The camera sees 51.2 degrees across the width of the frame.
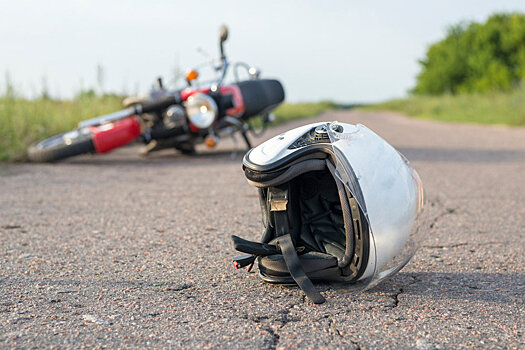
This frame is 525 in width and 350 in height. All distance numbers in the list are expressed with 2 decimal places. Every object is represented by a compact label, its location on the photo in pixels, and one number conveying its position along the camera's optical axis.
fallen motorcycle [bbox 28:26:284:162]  6.38
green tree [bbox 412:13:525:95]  36.62
